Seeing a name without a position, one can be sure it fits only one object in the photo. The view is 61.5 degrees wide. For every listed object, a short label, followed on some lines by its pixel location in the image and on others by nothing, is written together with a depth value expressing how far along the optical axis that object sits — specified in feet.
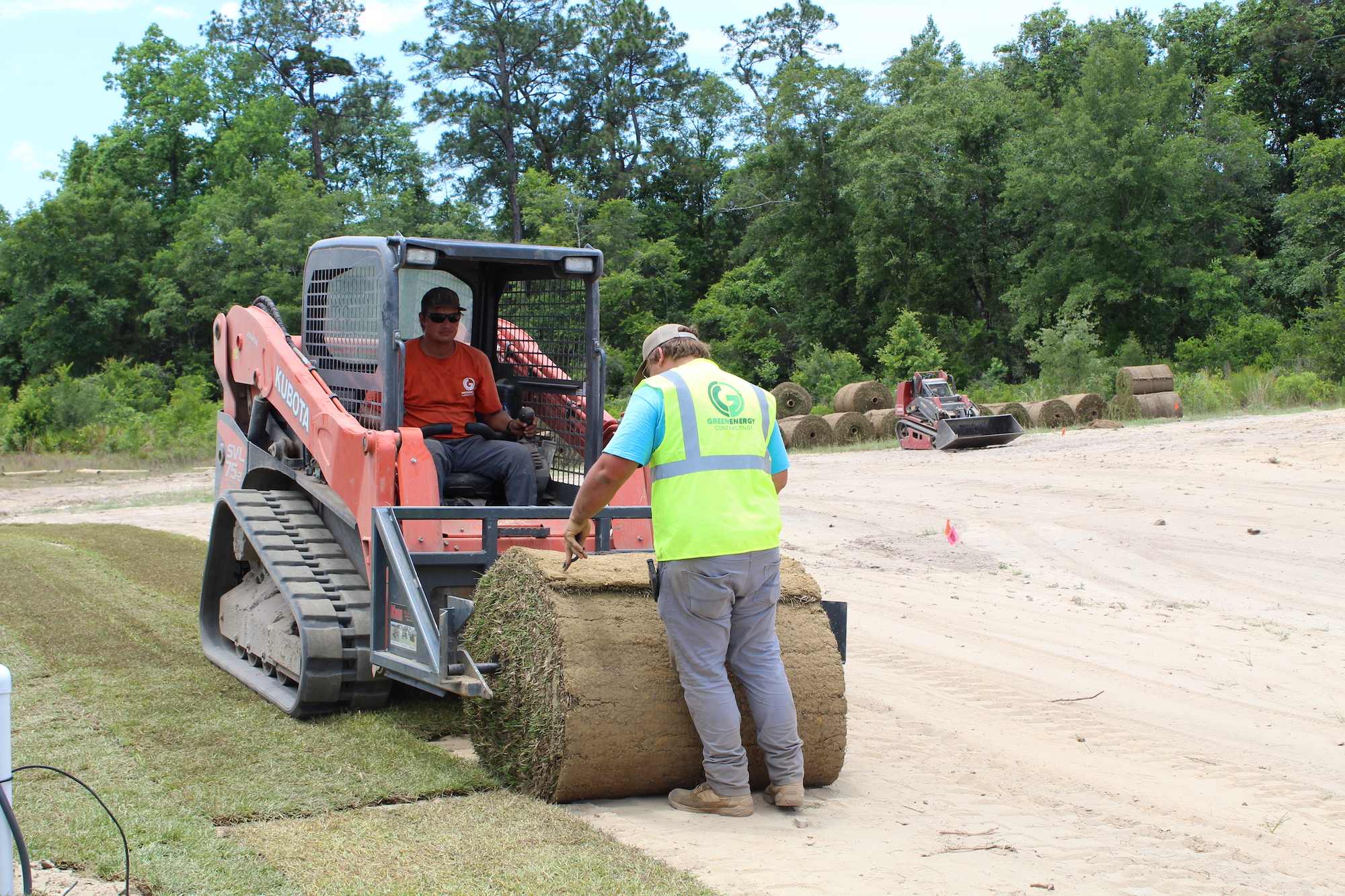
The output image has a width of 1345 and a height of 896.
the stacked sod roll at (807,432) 89.35
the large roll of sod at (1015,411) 91.35
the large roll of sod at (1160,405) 87.15
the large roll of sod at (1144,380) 88.99
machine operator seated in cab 20.20
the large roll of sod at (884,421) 92.27
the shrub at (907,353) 124.36
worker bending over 14.90
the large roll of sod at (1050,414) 89.10
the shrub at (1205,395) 86.33
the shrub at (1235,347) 112.47
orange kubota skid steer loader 18.08
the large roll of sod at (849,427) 91.30
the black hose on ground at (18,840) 9.75
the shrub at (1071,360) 107.24
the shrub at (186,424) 105.60
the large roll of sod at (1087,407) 89.40
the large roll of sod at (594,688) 15.02
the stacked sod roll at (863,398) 96.48
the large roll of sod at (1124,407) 88.02
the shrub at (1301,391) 82.07
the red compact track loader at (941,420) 77.15
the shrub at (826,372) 129.59
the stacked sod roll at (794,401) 102.53
